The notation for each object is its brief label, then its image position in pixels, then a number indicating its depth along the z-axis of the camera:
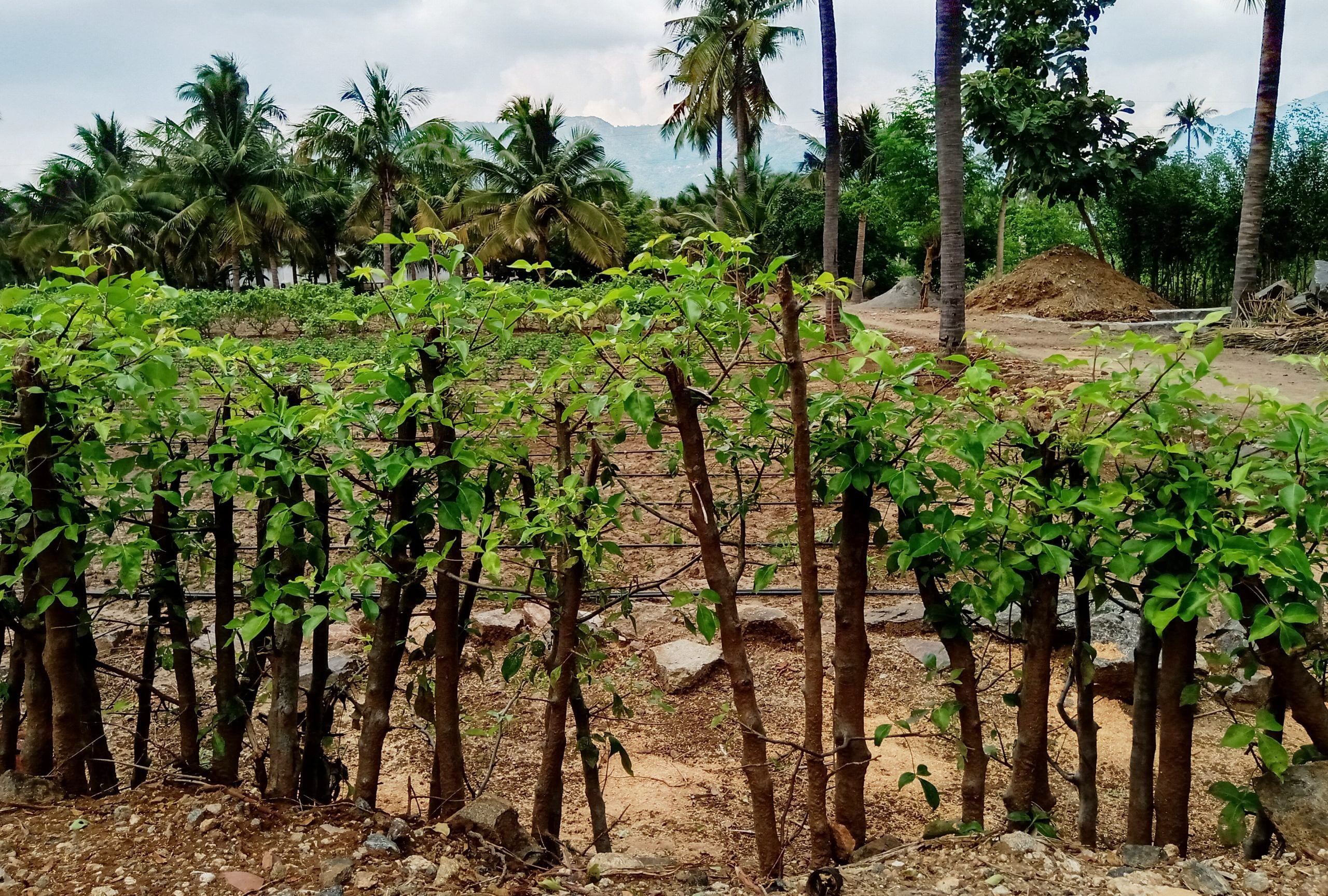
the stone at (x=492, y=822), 1.90
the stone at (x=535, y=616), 4.55
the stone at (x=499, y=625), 4.57
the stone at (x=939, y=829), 1.97
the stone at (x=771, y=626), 4.52
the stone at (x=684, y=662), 4.06
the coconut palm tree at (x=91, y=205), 31.72
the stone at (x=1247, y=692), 3.71
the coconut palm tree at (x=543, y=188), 26.67
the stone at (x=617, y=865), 1.83
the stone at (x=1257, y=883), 1.58
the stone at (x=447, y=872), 1.73
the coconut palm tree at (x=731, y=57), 24.86
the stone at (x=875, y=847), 1.99
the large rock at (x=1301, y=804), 1.69
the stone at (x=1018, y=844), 1.71
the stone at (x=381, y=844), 1.79
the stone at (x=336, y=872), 1.68
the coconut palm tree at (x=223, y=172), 29.20
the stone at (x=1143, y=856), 1.72
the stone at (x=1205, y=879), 1.58
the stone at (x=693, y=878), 1.82
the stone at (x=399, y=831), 1.84
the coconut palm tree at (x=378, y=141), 26.47
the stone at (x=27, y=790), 1.99
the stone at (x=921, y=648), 4.24
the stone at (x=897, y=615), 4.67
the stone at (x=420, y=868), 1.74
